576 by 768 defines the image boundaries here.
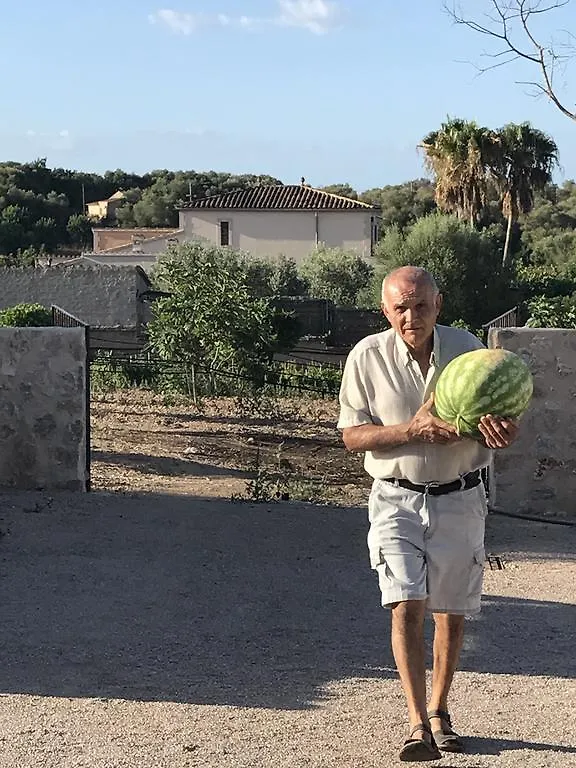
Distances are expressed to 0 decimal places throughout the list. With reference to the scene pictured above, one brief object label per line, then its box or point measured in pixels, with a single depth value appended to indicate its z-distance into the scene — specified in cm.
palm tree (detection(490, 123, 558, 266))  4294
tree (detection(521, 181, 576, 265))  5400
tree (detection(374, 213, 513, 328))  3659
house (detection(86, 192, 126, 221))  7600
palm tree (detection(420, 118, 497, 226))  4209
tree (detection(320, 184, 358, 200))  7975
